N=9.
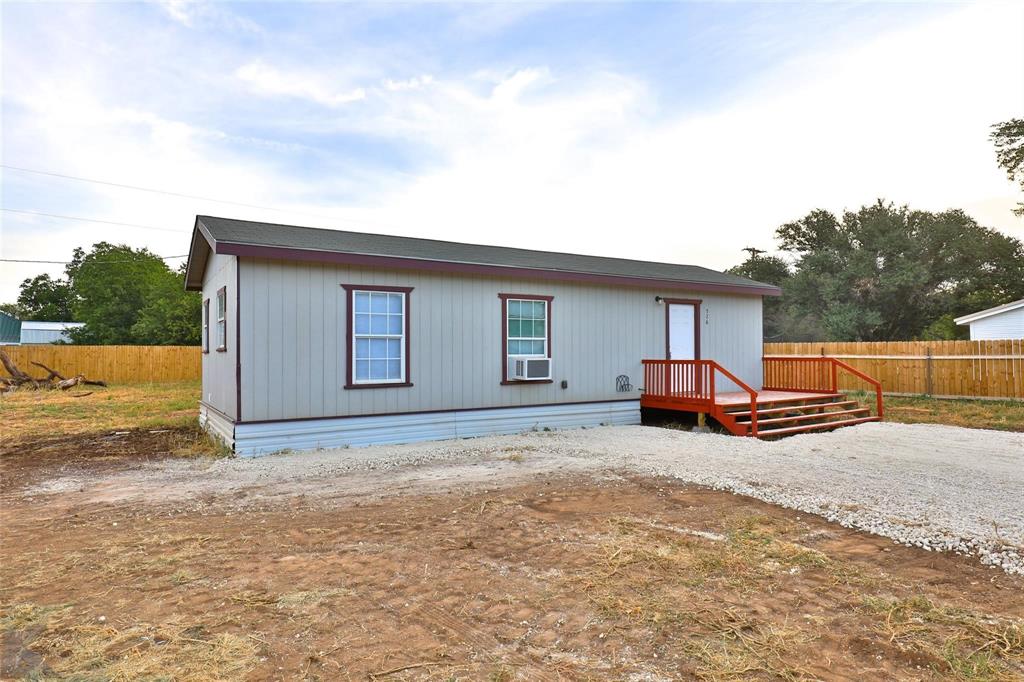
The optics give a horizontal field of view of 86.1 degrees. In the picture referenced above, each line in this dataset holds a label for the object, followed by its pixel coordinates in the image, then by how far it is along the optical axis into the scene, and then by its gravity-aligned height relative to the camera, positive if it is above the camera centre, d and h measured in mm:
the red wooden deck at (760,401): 9000 -948
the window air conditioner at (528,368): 9039 -328
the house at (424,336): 7387 +212
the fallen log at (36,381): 18016 -973
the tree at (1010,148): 20359 +7373
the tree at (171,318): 28141 +1803
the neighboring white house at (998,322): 17172 +757
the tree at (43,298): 50250 +4987
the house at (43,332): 41531 +1544
